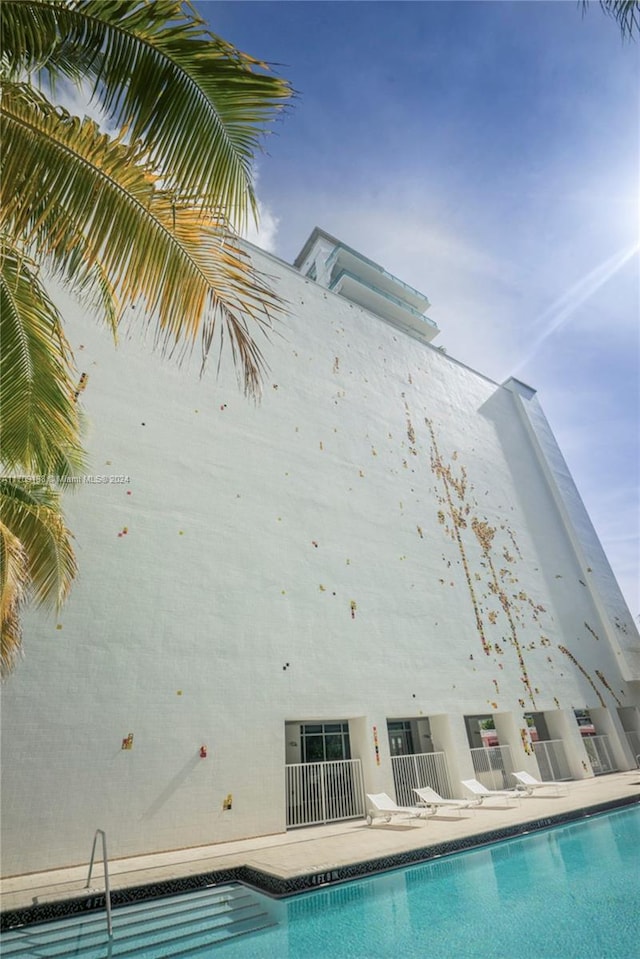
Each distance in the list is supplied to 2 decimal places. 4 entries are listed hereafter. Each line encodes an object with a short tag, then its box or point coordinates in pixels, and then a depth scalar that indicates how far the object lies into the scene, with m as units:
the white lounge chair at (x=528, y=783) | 10.66
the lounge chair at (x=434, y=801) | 8.90
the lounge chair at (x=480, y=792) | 9.50
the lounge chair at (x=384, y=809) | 8.02
